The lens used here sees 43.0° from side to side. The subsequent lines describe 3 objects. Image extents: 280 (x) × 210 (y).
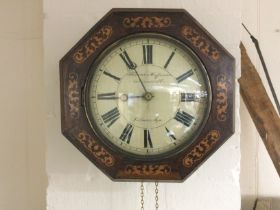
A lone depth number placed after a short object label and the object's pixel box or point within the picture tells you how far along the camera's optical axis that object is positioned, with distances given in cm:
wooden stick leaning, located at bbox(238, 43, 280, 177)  107
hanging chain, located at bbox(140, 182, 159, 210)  108
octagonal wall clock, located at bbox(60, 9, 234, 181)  90
